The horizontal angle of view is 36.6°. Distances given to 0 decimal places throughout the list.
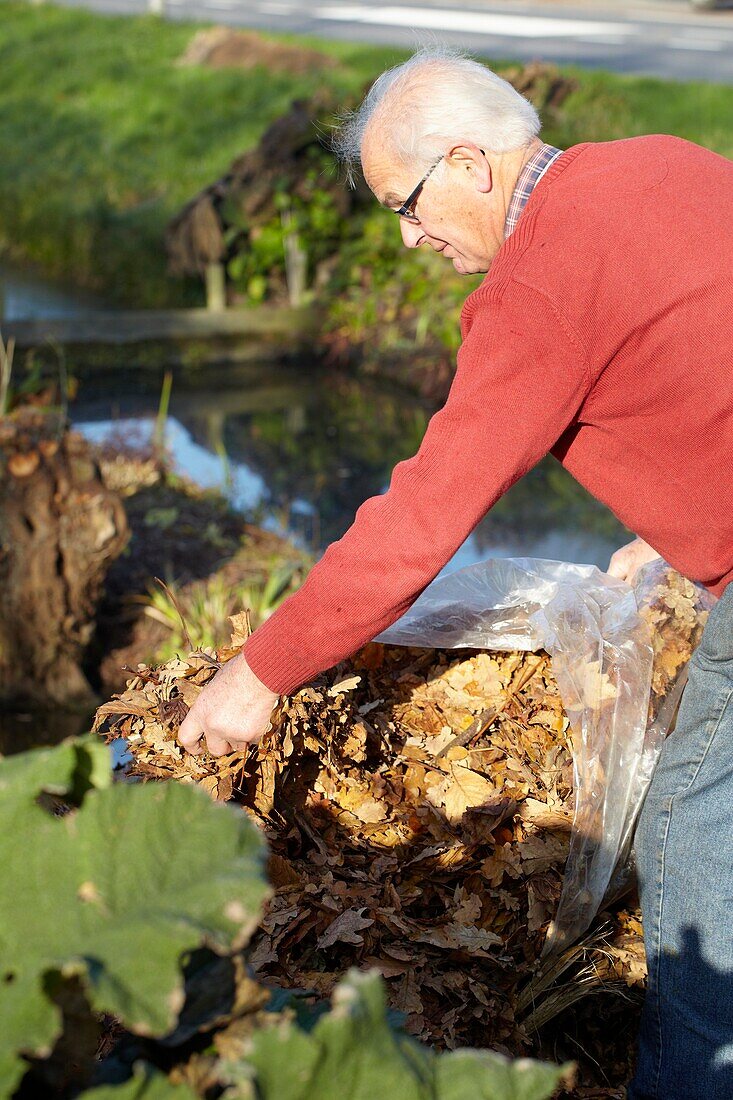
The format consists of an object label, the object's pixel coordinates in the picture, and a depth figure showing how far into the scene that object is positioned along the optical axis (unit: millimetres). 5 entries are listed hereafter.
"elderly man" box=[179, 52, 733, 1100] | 1936
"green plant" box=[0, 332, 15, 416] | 5848
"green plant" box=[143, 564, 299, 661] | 4676
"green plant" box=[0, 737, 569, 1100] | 1030
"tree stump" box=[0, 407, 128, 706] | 4480
